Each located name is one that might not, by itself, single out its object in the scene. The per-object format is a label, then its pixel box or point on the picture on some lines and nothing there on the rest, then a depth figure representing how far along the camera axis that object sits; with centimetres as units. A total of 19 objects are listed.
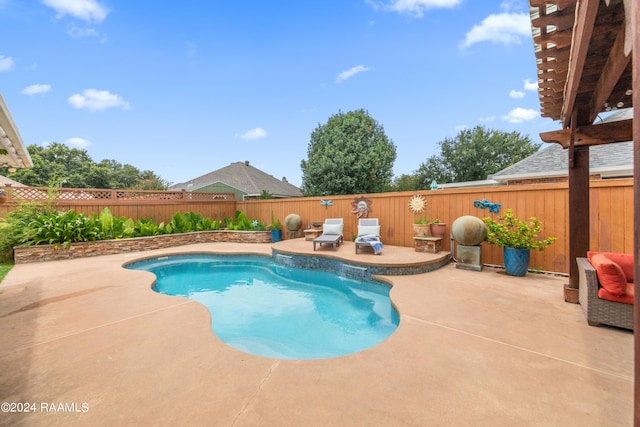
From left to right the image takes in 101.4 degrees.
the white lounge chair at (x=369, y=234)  650
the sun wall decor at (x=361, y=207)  852
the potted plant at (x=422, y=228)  659
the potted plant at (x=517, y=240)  501
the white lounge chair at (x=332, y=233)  723
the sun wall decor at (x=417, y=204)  715
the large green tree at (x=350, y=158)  1698
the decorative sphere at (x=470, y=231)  541
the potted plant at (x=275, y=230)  1047
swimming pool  326
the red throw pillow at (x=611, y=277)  273
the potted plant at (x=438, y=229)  649
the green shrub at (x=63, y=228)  717
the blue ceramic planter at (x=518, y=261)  502
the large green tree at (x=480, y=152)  2244
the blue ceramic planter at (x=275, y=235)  1048
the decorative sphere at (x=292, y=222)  991
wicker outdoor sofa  274
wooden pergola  80
